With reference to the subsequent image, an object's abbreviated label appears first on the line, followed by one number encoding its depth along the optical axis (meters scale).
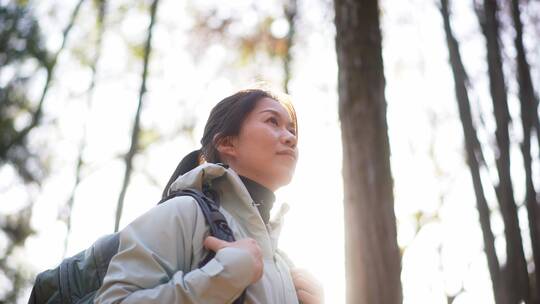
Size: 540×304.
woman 1.38
